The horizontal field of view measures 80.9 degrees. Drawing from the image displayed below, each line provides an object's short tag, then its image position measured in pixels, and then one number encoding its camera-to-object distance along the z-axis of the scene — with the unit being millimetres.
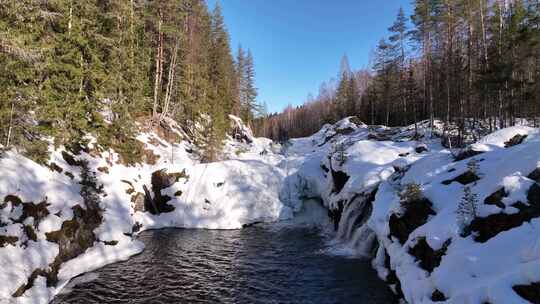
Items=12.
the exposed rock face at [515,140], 12964
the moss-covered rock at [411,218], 10577
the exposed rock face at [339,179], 20341
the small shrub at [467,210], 8422
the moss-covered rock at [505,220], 7547
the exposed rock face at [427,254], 8383
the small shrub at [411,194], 11000
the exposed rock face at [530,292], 5441
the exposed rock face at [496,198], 8422
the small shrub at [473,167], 10281
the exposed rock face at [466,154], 12852
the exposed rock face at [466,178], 10195
